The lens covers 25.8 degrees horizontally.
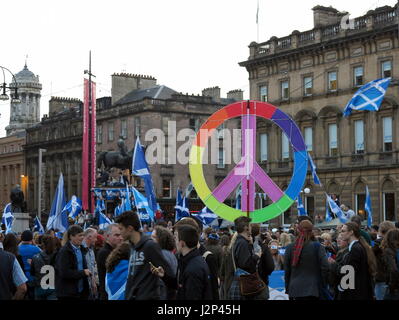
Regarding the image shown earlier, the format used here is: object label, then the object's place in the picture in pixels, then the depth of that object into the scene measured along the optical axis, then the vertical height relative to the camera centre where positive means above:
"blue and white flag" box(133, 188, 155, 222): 28.25 +0.06
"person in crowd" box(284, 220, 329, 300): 12.21 -0.82
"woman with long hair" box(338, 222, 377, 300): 11.59 -0.79
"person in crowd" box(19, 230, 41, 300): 13.98 -0.67
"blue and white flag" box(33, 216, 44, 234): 26.48 -0.49
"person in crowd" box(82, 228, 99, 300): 11.77 -0.66
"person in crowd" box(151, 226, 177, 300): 10.80 -0.40
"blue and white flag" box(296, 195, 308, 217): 34.09 -0.02
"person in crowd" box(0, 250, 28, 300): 10.12 -0.80
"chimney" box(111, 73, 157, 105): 79.12 +11.58
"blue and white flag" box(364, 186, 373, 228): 31.36 +0.02
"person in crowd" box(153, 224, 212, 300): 9.41 -0.66
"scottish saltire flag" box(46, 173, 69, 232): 26.59 -0.16
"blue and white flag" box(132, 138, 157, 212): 29.19 +1.36
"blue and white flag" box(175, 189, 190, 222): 30.53 -0.01
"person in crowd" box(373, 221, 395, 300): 12.20 -0.94
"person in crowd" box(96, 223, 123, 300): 11.38 -0.57
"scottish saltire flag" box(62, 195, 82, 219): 33.75 +0.13
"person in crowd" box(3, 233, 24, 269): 12.04 -0.45
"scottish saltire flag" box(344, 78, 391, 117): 26.98 +3.57
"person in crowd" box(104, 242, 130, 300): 10.05 -0.75
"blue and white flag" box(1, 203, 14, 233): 29.41 -0.29
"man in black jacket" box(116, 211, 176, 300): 8.99 -0.54
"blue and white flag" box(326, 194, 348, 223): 29.23 -0.04
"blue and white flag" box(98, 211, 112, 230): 24.23 -0.31
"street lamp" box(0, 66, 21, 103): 32.34 +4.54
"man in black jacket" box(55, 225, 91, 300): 11.49 -0.79
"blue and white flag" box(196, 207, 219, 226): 30.38 -0.26
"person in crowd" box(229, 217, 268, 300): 12.01 -0.65
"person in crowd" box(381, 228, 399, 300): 12.01 -0.72
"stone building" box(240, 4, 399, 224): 48.84 +6.53
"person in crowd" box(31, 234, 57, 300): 13.19 -0.82
